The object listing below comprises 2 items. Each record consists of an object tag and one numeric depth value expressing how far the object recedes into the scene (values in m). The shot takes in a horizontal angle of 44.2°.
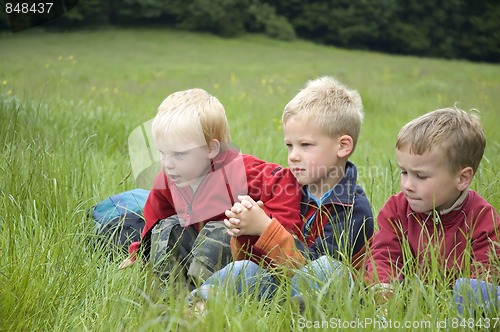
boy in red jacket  2.54
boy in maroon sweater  2.28
